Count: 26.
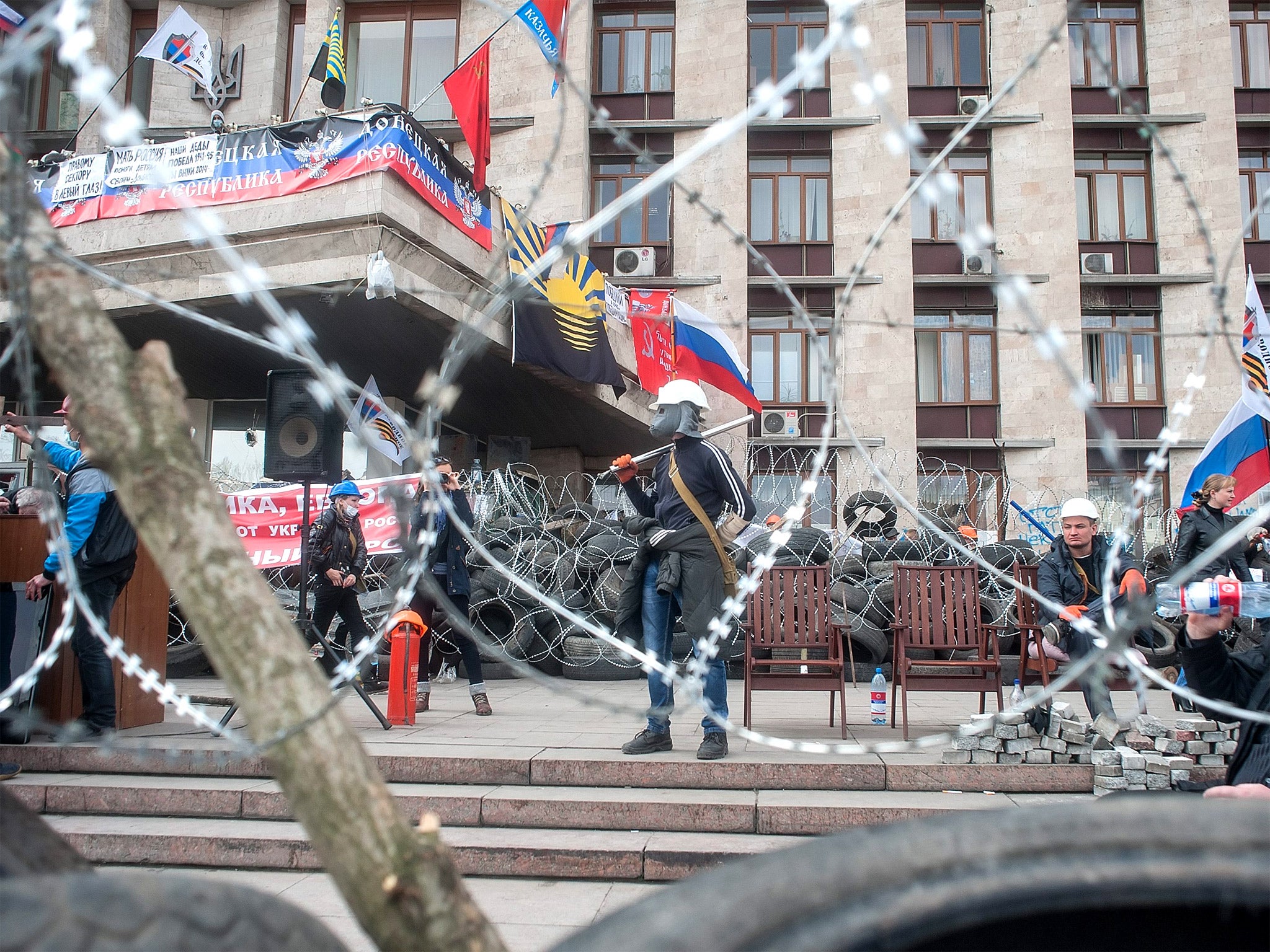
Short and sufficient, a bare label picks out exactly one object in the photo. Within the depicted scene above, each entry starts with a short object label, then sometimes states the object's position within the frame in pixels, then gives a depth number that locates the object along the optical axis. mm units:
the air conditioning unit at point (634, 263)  21781
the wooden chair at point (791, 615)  6660
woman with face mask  7930
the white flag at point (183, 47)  14633
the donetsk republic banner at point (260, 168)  12398
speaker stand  6820
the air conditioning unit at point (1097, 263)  21812
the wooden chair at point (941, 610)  6598
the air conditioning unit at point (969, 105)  22141
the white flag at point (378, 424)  12180
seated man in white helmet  6162
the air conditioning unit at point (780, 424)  21641
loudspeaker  7102
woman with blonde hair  7078
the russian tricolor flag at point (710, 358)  10141
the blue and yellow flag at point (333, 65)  14164
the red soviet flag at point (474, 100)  13805
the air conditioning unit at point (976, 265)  20969
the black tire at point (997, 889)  1126
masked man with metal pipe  5688
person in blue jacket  5793
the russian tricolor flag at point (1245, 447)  8414
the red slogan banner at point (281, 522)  10742
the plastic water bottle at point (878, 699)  6836
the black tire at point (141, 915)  1104
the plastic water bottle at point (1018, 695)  6489
